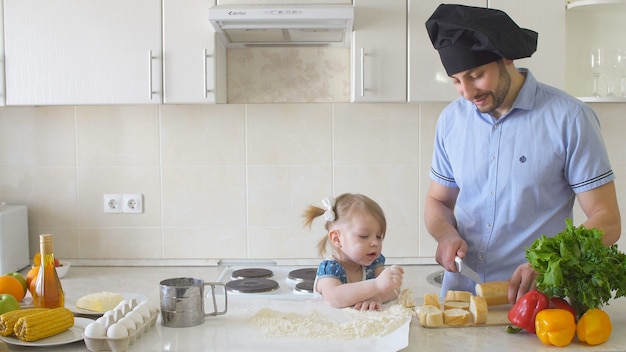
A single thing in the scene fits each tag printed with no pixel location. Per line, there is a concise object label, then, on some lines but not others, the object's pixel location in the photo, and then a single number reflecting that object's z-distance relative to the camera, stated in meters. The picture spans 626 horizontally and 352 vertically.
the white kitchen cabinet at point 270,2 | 2.57
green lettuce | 1.46
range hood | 2.45
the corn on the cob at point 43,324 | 1.46
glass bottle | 1.66
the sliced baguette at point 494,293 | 1.67
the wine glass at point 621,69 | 2.70
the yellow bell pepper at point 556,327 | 1.44
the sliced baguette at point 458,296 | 1.71
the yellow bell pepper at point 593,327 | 1.45
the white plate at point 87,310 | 1.69
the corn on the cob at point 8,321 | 1.48
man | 1.77
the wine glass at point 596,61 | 2.70
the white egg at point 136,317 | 1.47
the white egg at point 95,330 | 1.42
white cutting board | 1.43
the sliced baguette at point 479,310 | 1.57
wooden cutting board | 1.57
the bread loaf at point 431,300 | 1.67
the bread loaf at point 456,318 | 1.57
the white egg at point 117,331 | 1.41
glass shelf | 2.62
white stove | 2.47
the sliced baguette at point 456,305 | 1.64
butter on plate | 1.70
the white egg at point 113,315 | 1.48
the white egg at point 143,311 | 1.52
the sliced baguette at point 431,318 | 1.56
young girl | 1.88
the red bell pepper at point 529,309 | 1.49
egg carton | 1.42
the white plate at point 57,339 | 1.46
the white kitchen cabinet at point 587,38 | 2.86
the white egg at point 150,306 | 1.56
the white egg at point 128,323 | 1.44
